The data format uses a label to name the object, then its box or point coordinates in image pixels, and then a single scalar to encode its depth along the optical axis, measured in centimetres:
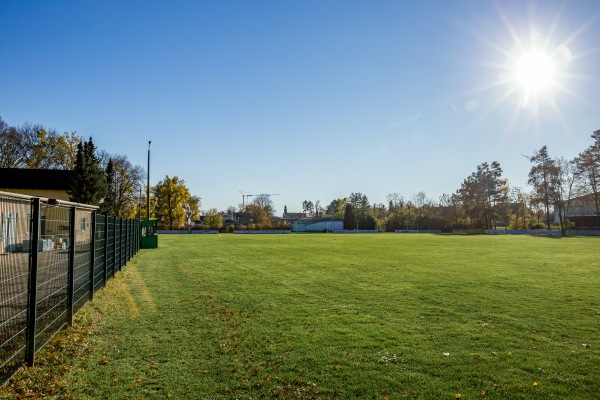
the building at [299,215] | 18938
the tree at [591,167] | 6550
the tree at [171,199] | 7701
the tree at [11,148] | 4568
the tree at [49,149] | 4888
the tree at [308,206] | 18425
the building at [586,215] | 7381
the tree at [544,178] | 7275
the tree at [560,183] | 7144
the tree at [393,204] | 11632
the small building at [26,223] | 437
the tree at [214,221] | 8812
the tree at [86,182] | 3531
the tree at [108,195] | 3695
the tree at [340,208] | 12299
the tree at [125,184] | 5850
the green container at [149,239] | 3104
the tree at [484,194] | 8481
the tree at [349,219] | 9788
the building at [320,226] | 9875
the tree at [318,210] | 15865
